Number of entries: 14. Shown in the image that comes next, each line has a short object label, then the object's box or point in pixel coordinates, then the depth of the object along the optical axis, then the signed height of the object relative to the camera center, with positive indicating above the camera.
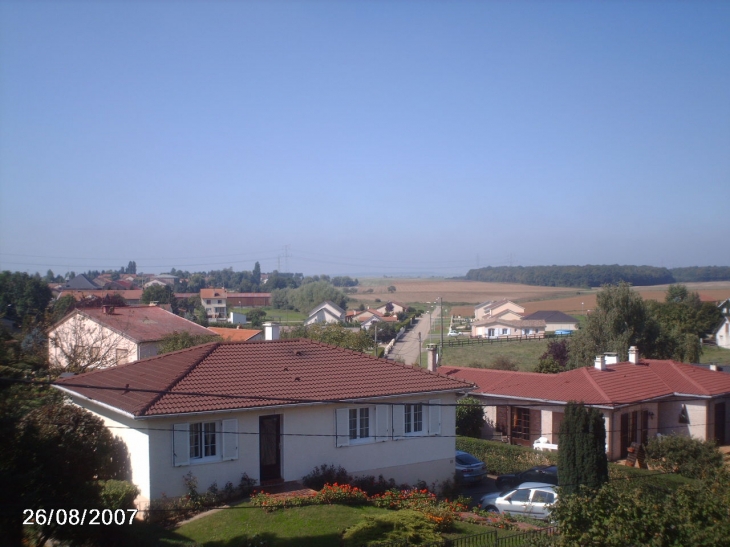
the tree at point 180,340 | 36.22 -4.37
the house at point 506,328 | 87.62 -9.00
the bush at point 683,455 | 22.91 -7.27
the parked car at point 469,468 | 23.04 -7.64
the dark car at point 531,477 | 21.41 -7.40
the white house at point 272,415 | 17.05 -4.53
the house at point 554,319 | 86.38 -7.79
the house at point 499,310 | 95.05 -7.14
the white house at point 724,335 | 74.62 -8.64
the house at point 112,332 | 31.41 -4.00
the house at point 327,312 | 99.06 -7.61
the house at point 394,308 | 118.51 -8.21
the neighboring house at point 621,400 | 26.34 -6.05
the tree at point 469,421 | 29.23 -7.36
